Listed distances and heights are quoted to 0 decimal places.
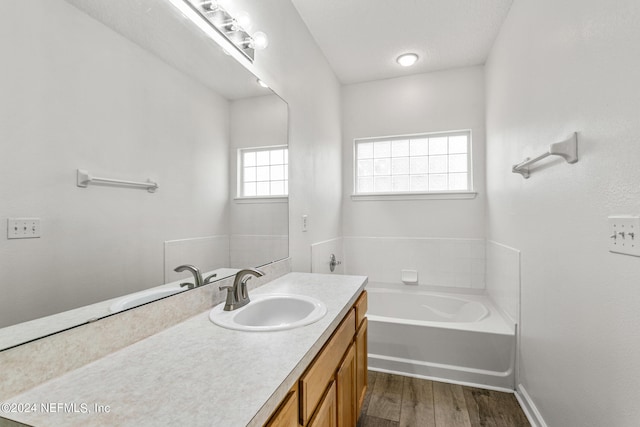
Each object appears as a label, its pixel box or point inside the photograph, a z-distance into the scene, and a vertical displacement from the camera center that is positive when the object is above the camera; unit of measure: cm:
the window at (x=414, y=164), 306 +57
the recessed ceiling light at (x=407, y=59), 275 +150
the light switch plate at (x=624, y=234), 90 -6
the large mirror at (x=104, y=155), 67 +18
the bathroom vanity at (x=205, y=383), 57 -38
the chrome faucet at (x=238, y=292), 121 -32
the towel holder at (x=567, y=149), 126 +30
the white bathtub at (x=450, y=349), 207 -98
